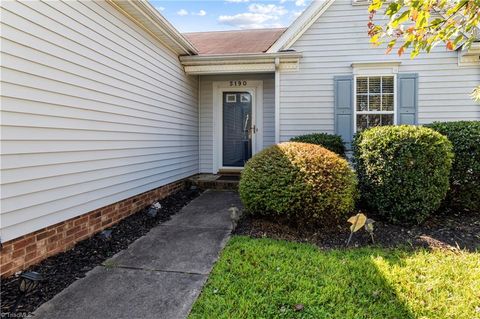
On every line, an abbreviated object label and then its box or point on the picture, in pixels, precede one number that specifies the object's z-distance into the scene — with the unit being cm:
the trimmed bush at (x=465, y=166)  458
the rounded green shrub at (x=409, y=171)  421
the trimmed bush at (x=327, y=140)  626
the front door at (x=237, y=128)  826
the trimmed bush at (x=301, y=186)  416
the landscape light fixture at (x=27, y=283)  267
